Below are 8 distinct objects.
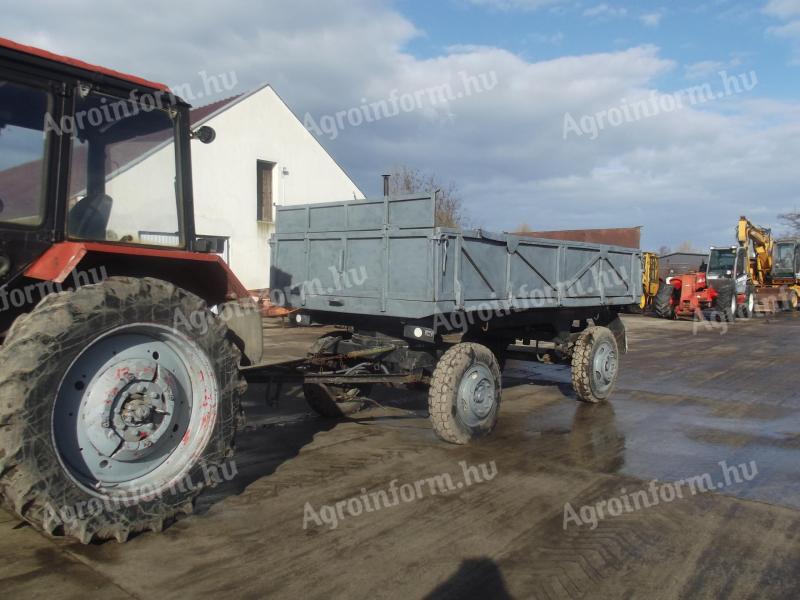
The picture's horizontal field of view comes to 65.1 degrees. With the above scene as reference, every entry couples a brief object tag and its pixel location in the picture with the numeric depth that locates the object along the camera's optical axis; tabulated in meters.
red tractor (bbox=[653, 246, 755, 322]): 21.53
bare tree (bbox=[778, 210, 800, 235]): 47.56
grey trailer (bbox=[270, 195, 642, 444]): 5.52
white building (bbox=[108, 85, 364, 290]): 18.09
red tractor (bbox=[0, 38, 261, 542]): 3.11
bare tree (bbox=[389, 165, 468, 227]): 29.45
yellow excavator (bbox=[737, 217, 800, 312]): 24.89
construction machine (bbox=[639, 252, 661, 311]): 20.91
